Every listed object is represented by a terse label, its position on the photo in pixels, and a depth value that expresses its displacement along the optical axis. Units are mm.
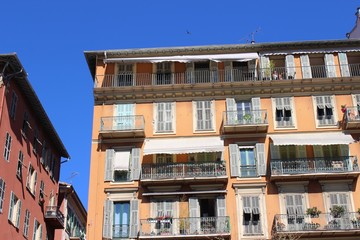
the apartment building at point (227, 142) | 34469
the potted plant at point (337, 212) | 33844
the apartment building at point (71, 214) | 49156
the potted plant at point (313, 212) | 33991
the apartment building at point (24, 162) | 35719
